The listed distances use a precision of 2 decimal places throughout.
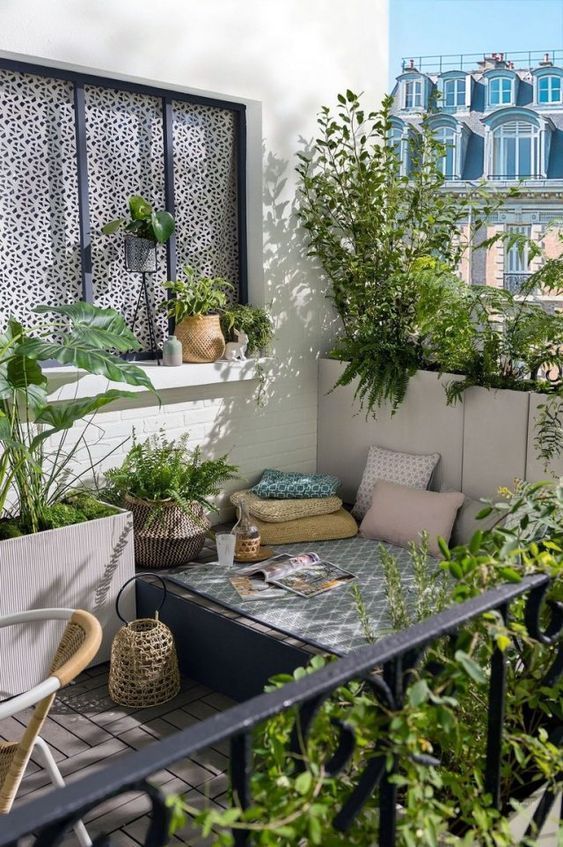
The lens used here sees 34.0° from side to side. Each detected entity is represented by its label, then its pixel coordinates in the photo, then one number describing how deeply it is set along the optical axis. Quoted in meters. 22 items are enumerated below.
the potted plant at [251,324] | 5.01
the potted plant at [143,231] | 4.55
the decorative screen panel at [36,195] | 4.24
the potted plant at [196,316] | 4.81
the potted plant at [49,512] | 3.63
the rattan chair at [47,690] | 2.20
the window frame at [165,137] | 4.32
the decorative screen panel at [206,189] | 4.93
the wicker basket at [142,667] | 3.63
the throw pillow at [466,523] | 4.47
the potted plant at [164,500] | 4.29
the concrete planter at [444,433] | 4.50
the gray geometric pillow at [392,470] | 4.83
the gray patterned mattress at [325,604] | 3.59
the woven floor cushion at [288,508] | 4.75
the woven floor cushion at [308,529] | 4.69
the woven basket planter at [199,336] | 4.82
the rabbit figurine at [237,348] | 5.00
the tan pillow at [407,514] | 4.49
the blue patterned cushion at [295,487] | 4.98
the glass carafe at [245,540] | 4.39
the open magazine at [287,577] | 4.00
